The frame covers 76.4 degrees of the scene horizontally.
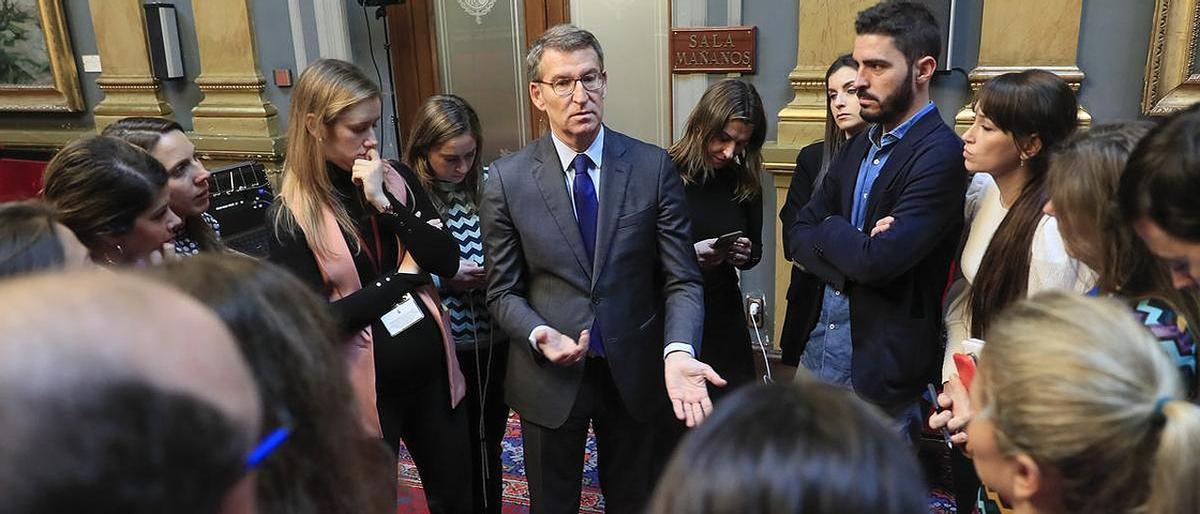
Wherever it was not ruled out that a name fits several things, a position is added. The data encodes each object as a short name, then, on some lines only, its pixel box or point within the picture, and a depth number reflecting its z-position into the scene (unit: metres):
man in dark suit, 1.87
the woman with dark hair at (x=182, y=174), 1.97
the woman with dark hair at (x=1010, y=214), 1.70
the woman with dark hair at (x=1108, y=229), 1.25
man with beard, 1.93
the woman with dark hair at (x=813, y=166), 2.28
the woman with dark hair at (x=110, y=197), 1.58
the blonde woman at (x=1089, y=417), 0.88
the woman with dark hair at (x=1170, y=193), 1.13
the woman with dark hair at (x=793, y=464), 0.67
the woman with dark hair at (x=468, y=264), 2.31
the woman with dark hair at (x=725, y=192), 2.63
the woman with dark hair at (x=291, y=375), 0.79
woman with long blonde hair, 1.84
